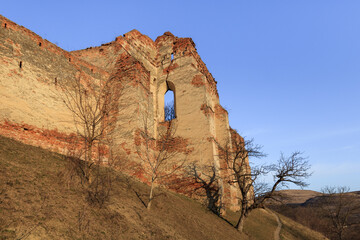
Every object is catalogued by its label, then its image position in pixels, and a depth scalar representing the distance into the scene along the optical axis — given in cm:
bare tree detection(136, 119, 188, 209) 1343
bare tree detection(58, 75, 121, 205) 743
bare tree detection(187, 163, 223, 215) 1238
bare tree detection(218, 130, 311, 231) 1191
